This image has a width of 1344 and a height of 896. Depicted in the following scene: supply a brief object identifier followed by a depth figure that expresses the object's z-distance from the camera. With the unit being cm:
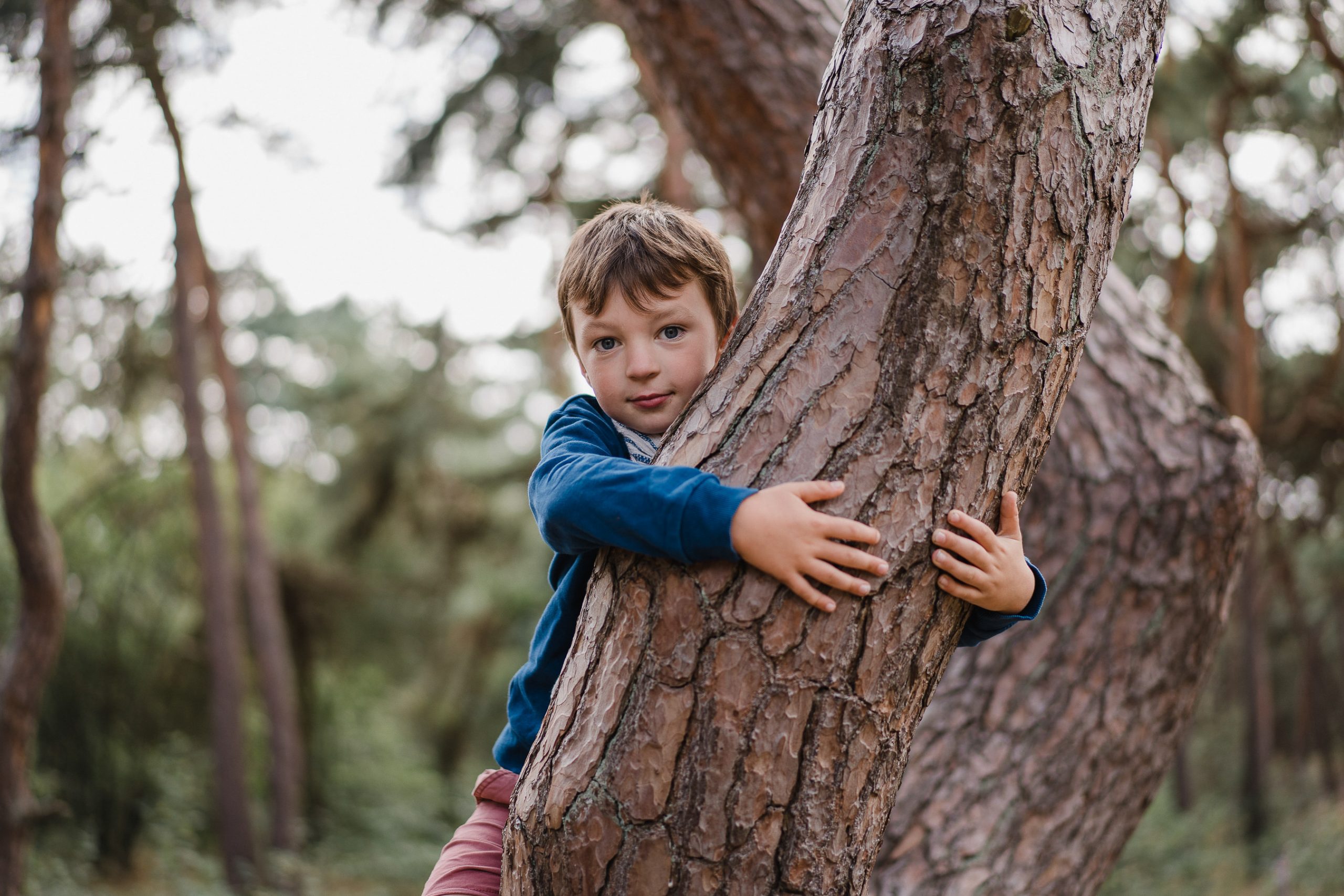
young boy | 126
